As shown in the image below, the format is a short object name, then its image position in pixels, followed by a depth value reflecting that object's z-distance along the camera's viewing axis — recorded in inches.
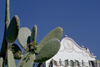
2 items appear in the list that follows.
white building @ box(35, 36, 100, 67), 443.2
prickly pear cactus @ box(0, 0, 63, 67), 152.6
